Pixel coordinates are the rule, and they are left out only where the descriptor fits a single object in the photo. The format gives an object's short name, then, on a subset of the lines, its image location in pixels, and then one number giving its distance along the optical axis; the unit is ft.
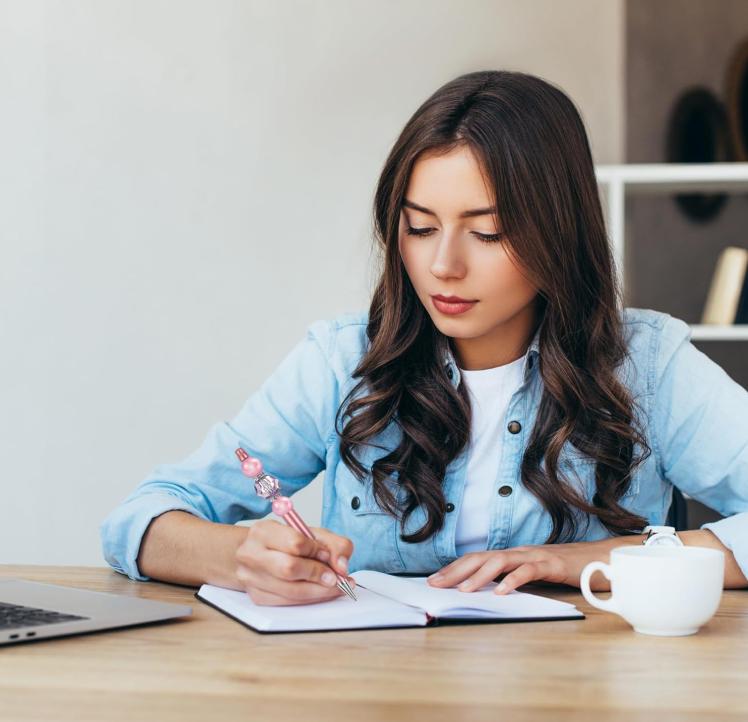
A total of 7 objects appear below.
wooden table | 2.50
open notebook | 3.32
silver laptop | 3.10
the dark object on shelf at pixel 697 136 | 12.71
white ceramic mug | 3.20
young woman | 4.66
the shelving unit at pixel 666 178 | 10.15
